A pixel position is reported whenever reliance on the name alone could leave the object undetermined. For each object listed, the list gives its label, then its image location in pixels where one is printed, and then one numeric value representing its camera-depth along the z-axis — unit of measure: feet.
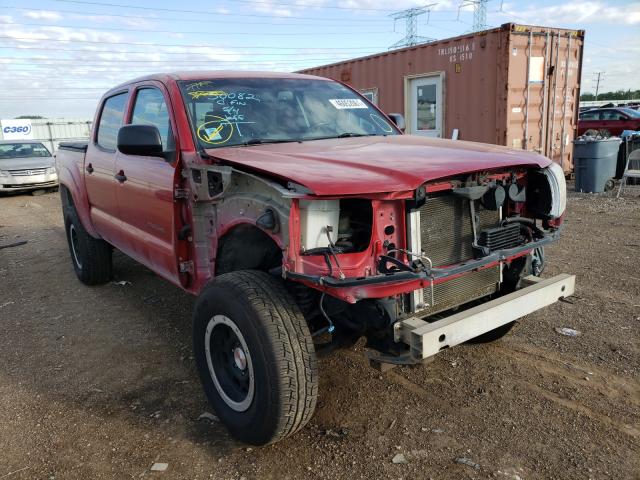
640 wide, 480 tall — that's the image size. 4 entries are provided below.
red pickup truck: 8.01
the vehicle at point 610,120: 53.06
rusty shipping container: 34.06
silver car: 44.93
